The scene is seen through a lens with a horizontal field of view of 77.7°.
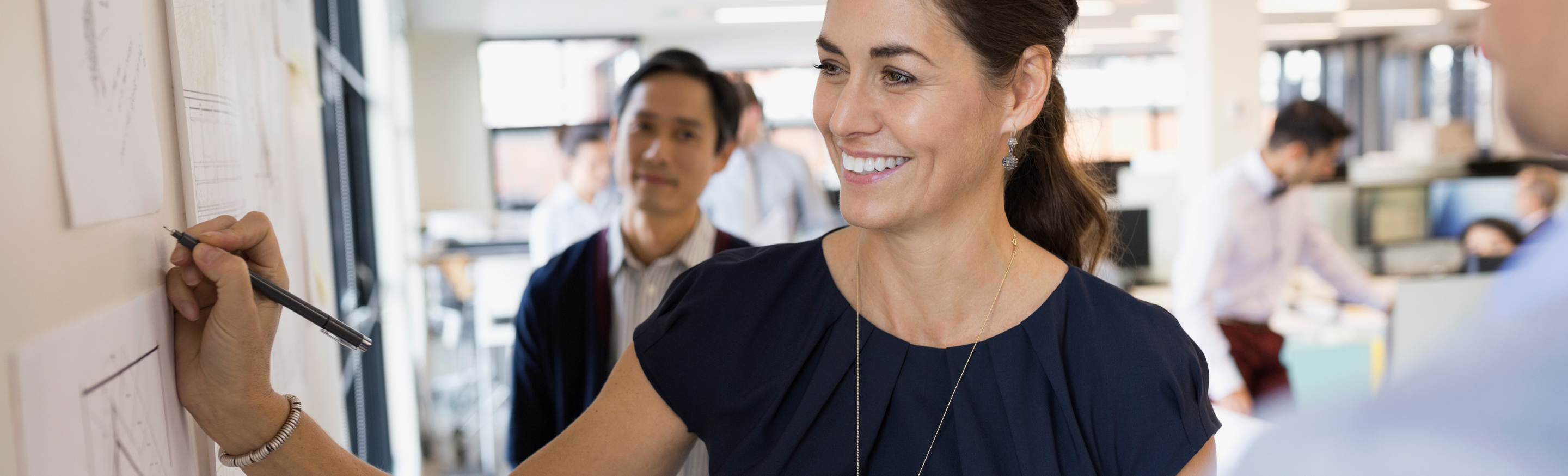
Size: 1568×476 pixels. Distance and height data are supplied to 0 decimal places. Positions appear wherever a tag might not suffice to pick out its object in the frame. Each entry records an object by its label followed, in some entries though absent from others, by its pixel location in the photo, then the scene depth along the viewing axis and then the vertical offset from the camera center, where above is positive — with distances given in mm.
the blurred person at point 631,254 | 1688 -148
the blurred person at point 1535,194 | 5129 -355
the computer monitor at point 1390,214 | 6184 -503
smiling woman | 1121 -209
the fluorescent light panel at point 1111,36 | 11162 +1338
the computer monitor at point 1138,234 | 6520 -583
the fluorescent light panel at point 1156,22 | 10164 +1338
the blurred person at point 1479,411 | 265 -80
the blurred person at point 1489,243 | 4613 -540
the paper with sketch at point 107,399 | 550 -127
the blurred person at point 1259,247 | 3297 -377
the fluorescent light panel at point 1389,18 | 10594 +1322
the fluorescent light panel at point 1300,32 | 11492 +1317
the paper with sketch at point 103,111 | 600 +60
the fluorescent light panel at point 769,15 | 9366 +1495
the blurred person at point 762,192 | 4754 -122
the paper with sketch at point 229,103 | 842 +91
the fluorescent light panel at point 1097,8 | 9102 +1360
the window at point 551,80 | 10719 +1091
